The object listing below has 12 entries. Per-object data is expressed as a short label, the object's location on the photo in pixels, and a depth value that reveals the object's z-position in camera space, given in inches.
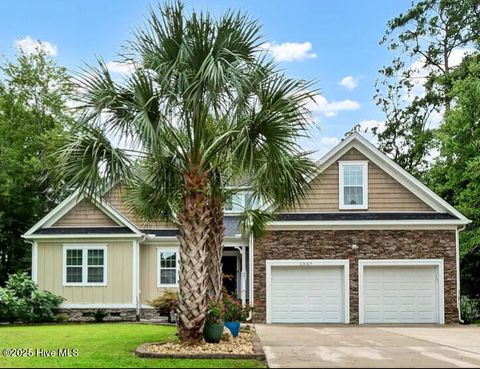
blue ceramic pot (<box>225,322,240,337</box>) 493.0
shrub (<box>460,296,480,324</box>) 765.3
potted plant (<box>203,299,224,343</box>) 435.5
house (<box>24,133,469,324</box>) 753.6
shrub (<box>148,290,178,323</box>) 764.0
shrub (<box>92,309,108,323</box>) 797.2
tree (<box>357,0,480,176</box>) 1249.4
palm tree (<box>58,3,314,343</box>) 414.3
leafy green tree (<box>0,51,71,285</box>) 1124.5
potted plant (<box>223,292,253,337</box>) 495.2
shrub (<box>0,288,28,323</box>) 771.4
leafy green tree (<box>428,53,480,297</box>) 861.2
